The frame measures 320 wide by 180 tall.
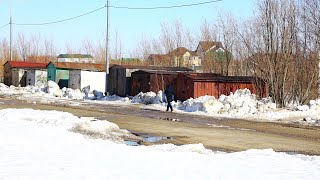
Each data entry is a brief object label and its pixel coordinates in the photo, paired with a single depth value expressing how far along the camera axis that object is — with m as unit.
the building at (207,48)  47.56
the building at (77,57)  80.62
